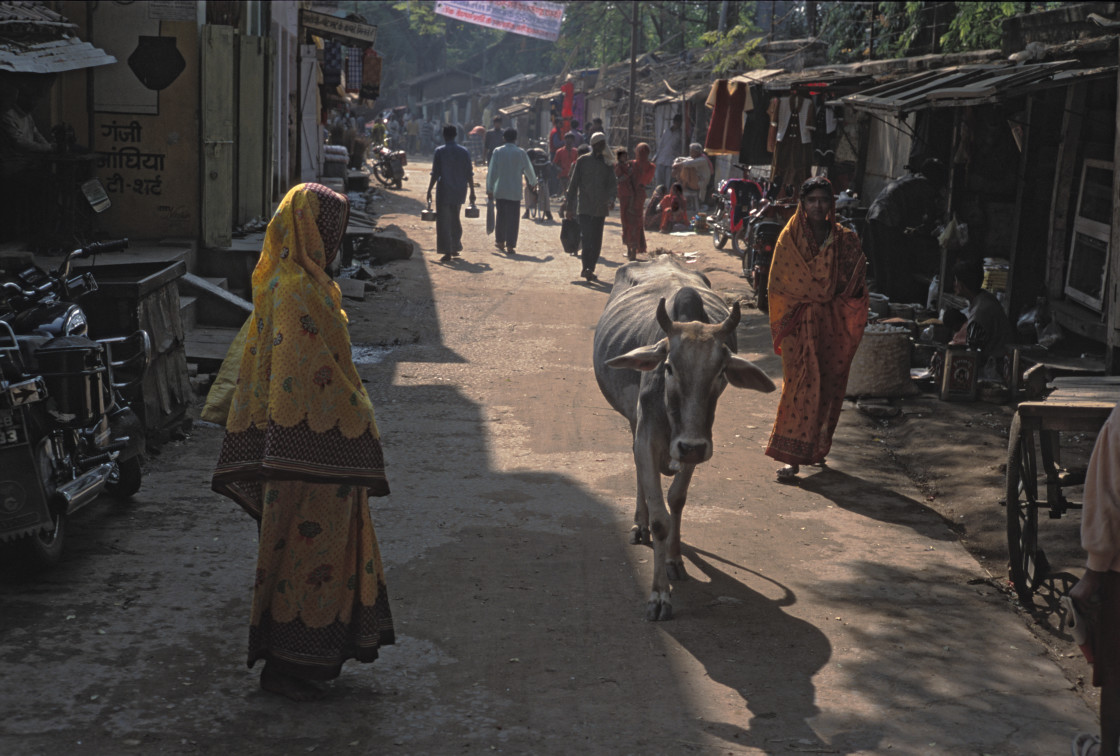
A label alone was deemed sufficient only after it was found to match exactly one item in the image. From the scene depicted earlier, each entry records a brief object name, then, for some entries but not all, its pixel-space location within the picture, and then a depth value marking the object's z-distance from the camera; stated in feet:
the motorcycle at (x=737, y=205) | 59.11
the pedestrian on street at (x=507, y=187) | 58.18
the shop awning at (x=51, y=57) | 27.48
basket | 29.35
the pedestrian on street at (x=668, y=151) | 93.76
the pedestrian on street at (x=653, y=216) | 74.23
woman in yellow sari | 12.11
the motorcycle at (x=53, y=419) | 14.96
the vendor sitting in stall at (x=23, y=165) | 29.50
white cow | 15.55
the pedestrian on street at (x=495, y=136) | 94.94
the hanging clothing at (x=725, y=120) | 55.21
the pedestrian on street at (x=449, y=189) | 54.80
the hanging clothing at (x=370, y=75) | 85.87
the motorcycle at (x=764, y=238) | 41.91
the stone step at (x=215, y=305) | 31.68
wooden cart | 15.57
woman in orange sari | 23.44
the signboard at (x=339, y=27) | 61.98
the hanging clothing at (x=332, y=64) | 79.56
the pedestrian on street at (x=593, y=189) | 50.96
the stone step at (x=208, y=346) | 27.78
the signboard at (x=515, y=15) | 161.38
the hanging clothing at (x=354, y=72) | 89.48
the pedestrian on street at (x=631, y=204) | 55.67
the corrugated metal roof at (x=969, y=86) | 25.77
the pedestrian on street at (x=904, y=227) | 40.01
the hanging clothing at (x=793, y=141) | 47.98
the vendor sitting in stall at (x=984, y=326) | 28.84
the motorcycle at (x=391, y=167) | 100.01
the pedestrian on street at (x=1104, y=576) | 10.32
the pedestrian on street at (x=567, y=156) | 90.92
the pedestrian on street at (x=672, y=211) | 72.49
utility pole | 94.84
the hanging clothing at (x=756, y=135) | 53.16
